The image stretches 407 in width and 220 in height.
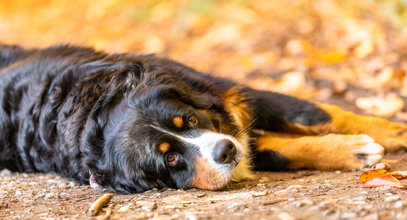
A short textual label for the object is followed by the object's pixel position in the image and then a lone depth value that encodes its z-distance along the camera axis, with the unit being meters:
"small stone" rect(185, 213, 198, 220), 6.49
